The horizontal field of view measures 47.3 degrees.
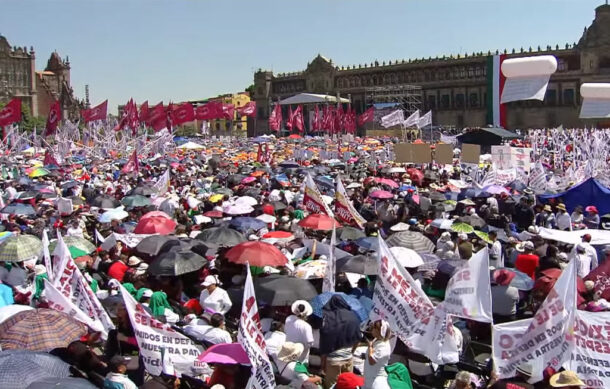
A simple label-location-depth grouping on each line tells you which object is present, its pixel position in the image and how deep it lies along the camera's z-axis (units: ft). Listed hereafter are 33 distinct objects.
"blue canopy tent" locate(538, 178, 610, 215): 44.83
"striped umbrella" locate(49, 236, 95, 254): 32.32
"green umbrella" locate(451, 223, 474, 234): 34.71
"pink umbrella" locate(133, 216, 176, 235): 36.58
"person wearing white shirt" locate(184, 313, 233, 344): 21.09
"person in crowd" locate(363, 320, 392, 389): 18.86
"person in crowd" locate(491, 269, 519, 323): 24.12
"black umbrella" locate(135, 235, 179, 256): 32.55
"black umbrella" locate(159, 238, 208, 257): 31.14
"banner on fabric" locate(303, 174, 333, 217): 36.09
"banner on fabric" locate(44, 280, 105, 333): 20.80
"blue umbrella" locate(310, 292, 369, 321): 23.04
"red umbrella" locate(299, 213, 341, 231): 36.04
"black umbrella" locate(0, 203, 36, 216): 44.73
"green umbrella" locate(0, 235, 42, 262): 30.30
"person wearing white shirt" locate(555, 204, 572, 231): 39.50
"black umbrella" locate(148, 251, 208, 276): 27.96
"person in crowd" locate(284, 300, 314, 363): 21.33
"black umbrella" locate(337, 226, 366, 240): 34.78
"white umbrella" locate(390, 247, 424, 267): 28.17
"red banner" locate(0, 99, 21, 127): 95.55
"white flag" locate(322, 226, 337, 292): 24.71
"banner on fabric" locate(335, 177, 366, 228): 34.99
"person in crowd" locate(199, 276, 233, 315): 24.61
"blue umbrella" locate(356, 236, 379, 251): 31.91
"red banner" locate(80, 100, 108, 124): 118.40
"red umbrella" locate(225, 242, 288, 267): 28.09
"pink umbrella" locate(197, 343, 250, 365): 18.22
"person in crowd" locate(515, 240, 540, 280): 29.12
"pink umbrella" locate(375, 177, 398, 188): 57.82
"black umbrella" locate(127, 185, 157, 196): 53.55
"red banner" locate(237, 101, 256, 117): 173.68
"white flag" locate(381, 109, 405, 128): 115.55
